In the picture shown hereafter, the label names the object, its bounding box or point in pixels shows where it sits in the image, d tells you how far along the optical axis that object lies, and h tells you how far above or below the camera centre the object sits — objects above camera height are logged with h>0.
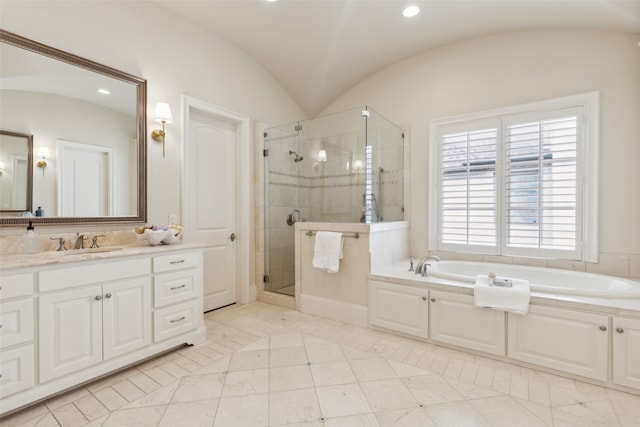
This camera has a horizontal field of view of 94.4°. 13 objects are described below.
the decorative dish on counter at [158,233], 2.36 -0.19
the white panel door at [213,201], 3.14 +0.10
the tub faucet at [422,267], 2.73 -0.52
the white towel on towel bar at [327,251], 2.94 -0.41
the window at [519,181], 2.76 +0.31
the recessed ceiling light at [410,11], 2.75 +1.89
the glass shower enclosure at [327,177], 3.24 +0.40
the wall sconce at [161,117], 2.59 +0.83
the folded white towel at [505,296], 2.12 -0.63
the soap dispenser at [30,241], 1.91 -0.20
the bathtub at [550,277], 2.08 -0.58
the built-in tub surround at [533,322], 1.87 -0.83
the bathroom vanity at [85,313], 1.59 -0.66
